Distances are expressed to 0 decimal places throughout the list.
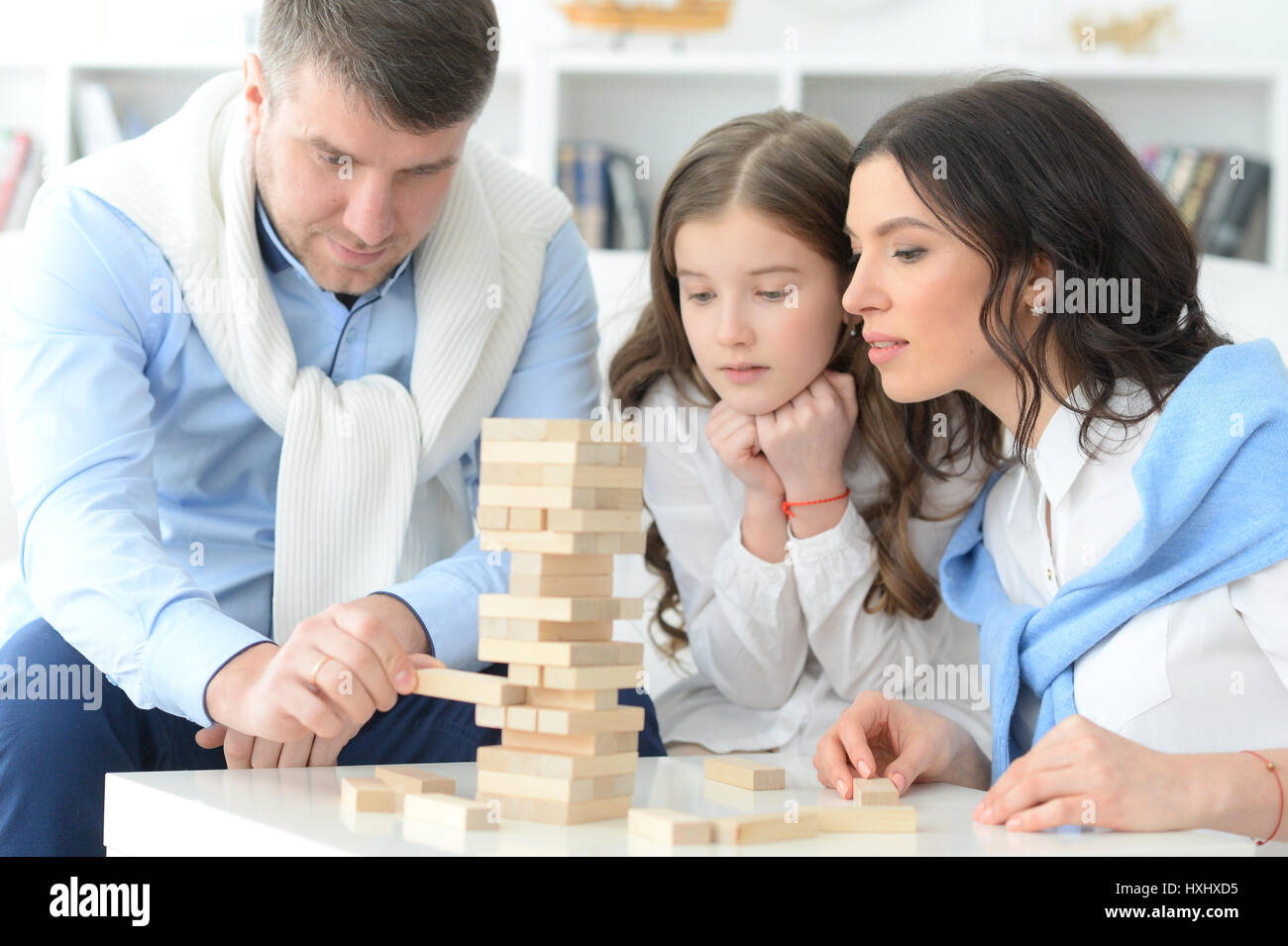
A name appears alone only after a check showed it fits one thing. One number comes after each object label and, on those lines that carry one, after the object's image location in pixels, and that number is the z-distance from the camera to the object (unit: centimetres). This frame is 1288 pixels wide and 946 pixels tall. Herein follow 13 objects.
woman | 218
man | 221
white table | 191
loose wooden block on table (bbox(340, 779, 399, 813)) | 200
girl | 247
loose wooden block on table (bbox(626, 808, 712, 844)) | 192
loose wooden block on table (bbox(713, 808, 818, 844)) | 193
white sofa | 311
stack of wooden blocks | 196
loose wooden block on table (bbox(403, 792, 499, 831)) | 195
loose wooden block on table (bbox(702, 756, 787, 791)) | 214
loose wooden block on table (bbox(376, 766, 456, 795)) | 203
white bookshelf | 448
